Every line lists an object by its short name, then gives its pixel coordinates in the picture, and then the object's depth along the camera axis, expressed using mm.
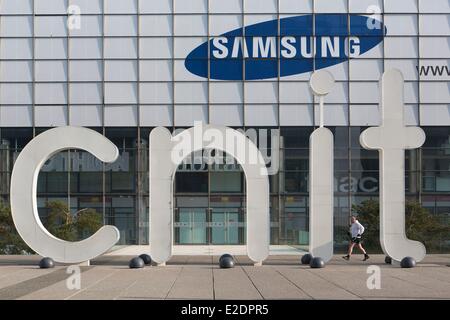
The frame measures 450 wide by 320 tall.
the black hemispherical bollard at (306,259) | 21952
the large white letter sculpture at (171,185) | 20859
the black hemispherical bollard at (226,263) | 20828
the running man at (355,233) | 24000
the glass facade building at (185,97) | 37344
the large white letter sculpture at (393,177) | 20688
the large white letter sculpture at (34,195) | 20531
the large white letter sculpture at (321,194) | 20938
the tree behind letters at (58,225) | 30656
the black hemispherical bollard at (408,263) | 20453
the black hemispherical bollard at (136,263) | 20797
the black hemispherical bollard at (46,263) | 20873
